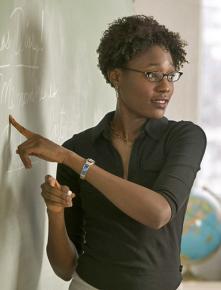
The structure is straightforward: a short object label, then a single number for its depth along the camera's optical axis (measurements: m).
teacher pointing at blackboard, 2.65
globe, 5.04
